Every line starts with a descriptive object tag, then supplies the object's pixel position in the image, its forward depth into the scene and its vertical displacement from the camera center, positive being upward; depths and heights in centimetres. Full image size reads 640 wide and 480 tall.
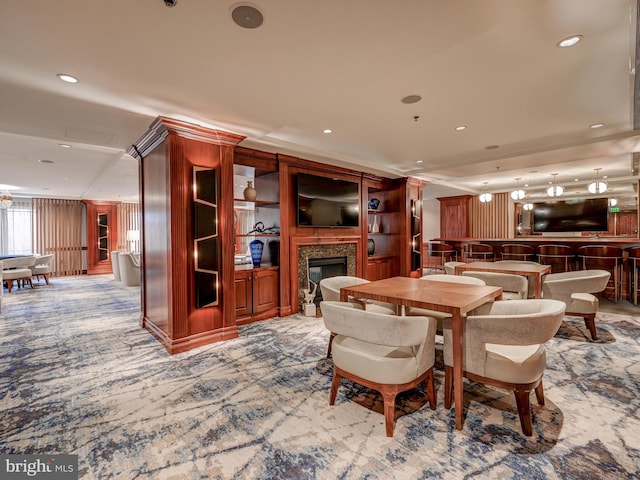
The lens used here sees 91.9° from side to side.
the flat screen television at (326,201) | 511 +65
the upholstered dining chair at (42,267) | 798 -66
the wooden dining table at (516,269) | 387 -45
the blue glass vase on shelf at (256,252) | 485 -21
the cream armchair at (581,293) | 361 -71
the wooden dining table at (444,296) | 205 -48
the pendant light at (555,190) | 707 +103
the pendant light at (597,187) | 630 +97
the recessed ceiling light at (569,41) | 214 +137
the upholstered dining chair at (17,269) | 701 -66
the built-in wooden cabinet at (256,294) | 445 -83
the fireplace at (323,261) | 519 -41
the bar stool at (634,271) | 538 -65
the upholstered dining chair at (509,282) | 371 -57
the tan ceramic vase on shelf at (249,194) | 453 +66
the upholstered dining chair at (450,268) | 474 -49
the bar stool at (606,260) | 568 -49
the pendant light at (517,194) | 775 +105
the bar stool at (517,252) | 703 -37
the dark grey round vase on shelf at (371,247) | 685 -21
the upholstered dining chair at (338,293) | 318 -57
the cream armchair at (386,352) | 188 -79
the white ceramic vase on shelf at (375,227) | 694 +23
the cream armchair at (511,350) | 186 -77
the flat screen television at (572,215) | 898 +60
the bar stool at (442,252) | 941 -48
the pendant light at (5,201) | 782 +105
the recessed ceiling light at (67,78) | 243 +130
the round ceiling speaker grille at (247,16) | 173 +129
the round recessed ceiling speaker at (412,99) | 311 +141
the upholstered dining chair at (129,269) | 776 -73
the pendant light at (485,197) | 799 +101
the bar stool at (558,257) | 632 -46
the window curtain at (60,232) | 983 +30
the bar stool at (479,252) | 800 -42
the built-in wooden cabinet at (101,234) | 1038 +23
